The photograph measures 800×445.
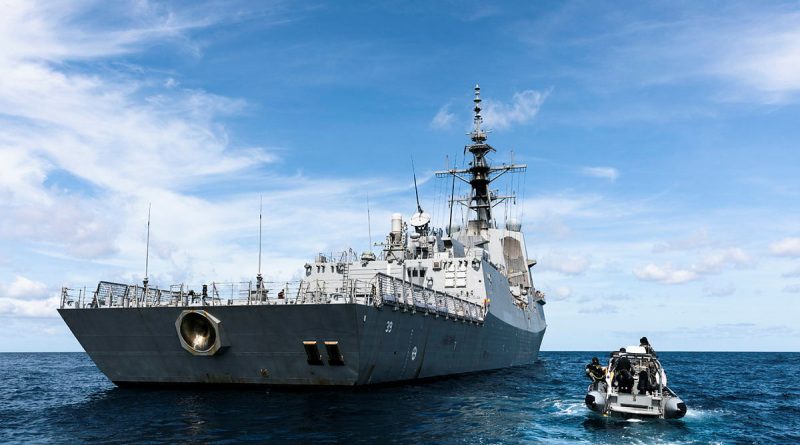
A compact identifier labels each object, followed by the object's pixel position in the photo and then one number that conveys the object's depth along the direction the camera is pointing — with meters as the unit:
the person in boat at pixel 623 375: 19.78
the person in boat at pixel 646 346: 20.98
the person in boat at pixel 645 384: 19.66
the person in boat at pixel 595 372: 21.39
